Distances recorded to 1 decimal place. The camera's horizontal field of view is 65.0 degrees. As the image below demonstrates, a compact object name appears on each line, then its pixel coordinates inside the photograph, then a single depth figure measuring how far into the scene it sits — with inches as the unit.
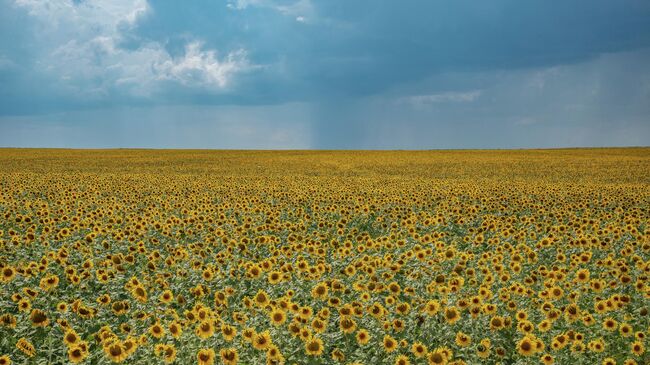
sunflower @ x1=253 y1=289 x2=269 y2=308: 265.3
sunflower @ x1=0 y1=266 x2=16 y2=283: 292.7
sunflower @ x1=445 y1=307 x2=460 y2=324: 253.4
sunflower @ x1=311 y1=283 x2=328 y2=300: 283.3
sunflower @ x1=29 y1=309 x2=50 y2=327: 249.1
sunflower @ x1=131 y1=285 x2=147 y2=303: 264.8
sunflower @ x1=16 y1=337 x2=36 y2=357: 223.0
